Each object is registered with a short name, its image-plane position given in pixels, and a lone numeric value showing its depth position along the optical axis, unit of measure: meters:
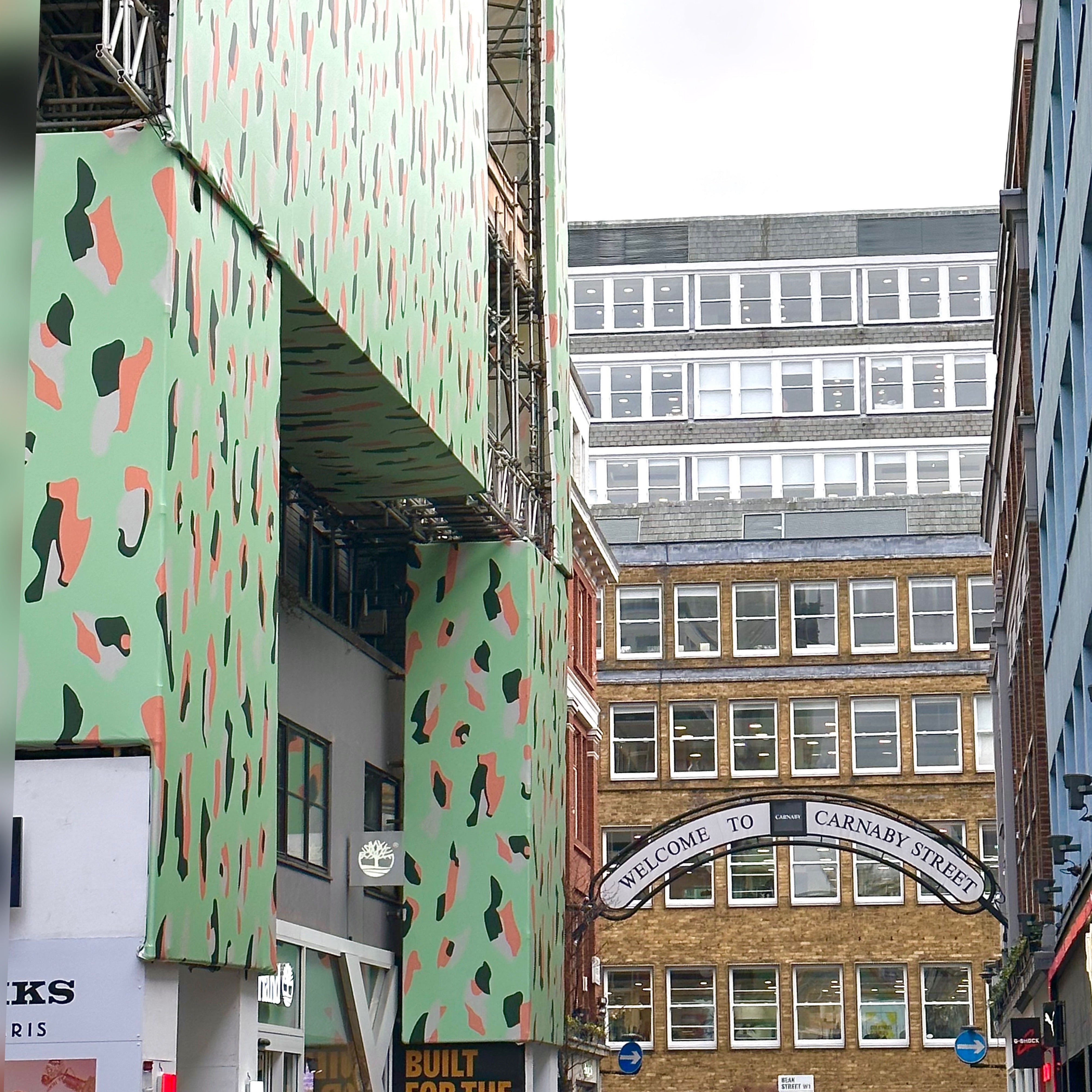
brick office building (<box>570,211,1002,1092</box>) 59.88
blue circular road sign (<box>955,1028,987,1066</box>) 42.22
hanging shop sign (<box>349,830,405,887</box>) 28.47
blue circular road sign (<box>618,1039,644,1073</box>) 39.56
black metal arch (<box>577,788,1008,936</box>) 35.22
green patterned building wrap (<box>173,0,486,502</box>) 16.80
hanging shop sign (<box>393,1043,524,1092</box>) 28.64
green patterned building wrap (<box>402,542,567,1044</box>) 29.03
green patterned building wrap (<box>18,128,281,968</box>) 14.54
